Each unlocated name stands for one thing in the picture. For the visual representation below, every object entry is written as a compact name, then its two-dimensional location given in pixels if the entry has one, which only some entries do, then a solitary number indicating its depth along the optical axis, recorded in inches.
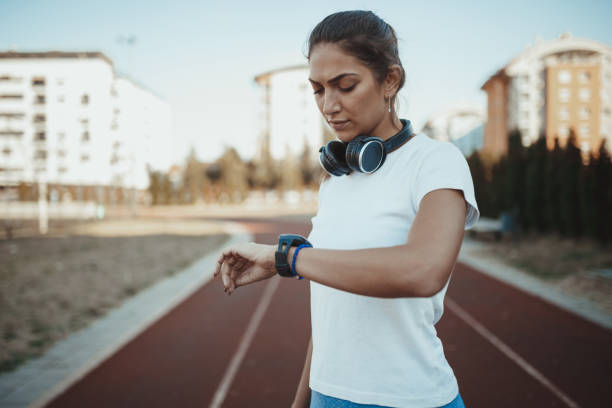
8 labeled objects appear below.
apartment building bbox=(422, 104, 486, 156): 1909.9
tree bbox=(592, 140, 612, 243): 462.6
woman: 39.4
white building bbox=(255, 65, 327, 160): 2679.6
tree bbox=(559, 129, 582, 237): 532.7
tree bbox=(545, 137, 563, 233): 579.5
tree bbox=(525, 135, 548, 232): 628.4
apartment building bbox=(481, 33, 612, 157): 1845.5
